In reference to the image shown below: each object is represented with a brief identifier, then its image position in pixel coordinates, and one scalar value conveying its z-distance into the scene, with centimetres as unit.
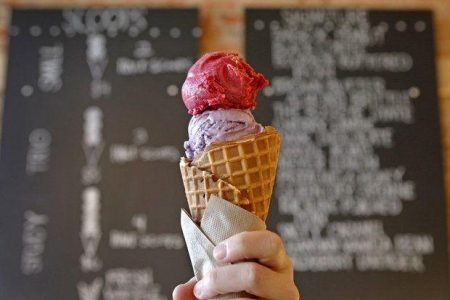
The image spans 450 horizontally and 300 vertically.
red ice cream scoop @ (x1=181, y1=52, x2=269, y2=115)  60
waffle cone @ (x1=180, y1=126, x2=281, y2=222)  58
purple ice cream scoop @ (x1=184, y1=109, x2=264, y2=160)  59
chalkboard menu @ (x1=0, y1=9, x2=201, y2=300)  98
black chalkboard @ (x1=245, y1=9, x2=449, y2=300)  98
